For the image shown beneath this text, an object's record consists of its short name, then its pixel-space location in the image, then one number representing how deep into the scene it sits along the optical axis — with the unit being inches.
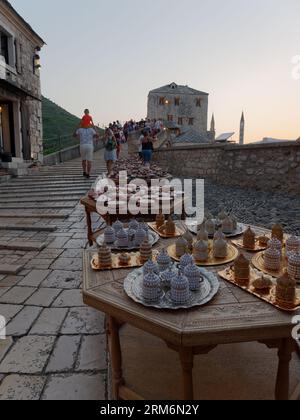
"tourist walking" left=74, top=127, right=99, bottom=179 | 357.1
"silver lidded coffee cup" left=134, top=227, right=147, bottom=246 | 95.8
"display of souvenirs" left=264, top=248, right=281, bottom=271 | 77.5
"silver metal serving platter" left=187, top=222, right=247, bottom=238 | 103.7
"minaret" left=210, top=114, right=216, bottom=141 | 2379.7
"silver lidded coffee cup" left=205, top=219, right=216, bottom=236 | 106.2
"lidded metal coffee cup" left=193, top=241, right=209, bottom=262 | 84.4
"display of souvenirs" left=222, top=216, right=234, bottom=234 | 105.5
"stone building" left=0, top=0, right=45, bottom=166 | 479.5
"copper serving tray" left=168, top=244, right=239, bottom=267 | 82.5
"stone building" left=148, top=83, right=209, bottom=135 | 1978.3
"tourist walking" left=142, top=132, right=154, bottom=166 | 536.0
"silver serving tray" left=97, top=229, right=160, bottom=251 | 94.0
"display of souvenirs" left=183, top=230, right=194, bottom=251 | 92.8
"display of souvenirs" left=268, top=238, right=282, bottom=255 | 81.1
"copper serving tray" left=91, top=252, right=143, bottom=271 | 81.5
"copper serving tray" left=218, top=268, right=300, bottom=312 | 60.6
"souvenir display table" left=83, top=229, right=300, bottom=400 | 54.9
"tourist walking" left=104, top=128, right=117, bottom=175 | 397.1
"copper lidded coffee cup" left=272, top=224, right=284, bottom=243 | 95.0
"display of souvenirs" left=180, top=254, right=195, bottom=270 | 73.9
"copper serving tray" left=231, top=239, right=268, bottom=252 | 91.0
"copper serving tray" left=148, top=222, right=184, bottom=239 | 106.2
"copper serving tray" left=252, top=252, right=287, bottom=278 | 75.7
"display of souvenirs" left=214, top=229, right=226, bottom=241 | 88.0
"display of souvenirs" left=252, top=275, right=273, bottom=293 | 67.0
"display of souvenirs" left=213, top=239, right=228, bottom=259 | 85.9
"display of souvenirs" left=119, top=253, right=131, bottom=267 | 83.8
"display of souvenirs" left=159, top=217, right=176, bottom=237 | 107.2
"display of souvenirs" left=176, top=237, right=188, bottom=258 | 87.9
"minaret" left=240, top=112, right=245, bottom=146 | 2209.3
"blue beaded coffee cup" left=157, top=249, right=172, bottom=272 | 76.3
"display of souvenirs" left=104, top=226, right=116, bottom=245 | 97.2
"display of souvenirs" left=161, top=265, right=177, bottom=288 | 68.4
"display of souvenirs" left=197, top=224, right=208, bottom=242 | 92.8
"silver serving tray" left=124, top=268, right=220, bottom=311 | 61.9
